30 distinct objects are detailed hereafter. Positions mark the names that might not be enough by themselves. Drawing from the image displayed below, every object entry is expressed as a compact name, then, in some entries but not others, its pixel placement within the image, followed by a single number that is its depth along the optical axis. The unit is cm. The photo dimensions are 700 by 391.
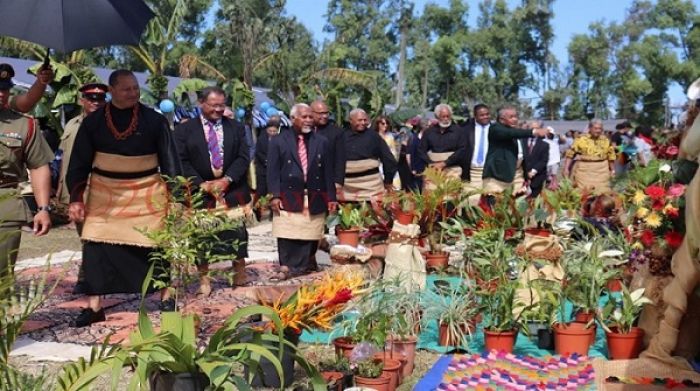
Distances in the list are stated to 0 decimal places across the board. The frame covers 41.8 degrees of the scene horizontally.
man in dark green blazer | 1091
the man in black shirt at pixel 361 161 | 1083
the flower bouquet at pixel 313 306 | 500
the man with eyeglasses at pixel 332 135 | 967
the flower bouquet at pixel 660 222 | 586
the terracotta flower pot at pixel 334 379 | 474
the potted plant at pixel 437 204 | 800
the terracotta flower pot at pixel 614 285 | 660
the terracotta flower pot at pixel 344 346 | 528
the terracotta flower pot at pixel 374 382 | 493
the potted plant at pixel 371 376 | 494
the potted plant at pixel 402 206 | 778
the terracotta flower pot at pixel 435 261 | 877
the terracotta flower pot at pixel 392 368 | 510
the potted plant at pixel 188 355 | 352
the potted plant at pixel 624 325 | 589
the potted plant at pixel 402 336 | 555
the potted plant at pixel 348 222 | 924
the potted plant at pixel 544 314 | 623
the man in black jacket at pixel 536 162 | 1290
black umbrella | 544
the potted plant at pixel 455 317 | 620
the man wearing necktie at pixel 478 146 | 1156
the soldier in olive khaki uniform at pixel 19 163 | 578
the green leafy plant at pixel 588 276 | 621
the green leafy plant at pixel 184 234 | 554
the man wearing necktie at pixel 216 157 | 810
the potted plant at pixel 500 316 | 596
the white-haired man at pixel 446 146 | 1171
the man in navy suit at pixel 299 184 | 909
